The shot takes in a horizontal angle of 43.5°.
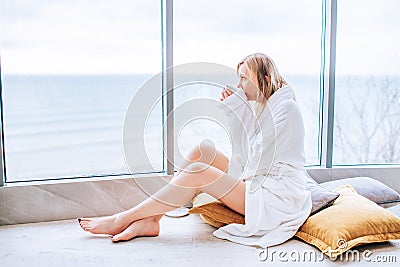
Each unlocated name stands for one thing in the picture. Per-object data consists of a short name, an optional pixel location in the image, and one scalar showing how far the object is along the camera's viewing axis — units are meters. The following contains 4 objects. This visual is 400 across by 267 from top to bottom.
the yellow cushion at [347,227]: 2.21
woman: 2.39
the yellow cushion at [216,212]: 2.51
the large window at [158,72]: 2.81
